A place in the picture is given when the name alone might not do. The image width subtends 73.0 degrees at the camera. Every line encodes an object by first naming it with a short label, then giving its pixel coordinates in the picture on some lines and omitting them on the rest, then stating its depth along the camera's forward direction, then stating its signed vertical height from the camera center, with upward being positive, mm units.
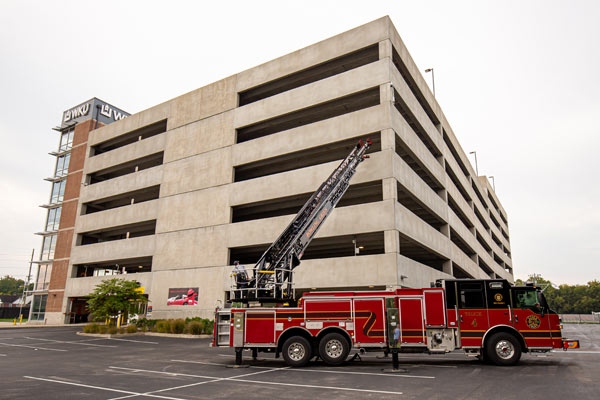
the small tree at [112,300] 28969 +265
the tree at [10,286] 155750 +6239
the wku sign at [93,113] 49281 +23005
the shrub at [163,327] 27766 -1476
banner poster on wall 32250 +621
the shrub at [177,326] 27078 -1378
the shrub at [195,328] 26203 -1432
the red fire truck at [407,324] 13453 -505
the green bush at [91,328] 29048 -1746
